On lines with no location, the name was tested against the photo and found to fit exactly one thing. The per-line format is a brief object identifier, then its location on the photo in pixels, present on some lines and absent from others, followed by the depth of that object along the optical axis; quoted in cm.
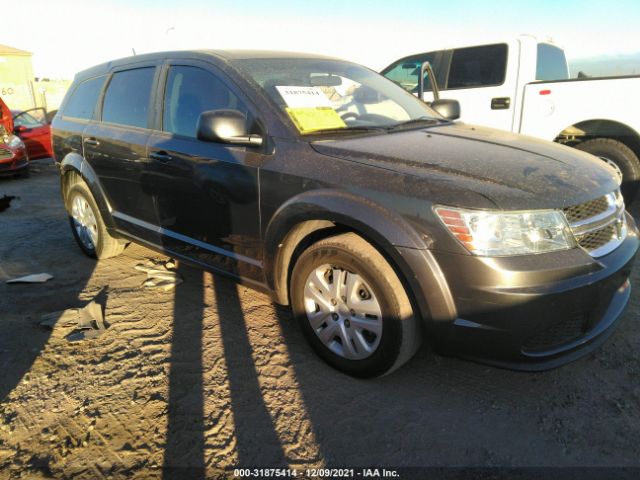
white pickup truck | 496
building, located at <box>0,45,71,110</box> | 2605
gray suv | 198
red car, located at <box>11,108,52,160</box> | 977
